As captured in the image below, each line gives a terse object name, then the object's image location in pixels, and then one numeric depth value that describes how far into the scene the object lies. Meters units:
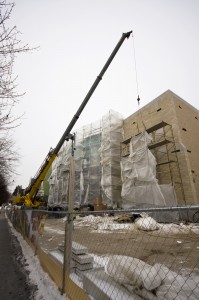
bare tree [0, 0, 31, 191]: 3.74
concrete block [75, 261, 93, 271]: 2.94
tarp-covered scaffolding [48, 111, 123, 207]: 18.34
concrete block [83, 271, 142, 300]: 2.19
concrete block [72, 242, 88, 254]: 3.23
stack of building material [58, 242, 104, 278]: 2.94
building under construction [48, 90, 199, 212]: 13.71
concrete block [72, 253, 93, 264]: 2.98
